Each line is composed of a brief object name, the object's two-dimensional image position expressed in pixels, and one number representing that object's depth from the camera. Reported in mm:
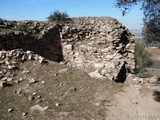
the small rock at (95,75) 5614
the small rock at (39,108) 3676
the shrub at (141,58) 17410
